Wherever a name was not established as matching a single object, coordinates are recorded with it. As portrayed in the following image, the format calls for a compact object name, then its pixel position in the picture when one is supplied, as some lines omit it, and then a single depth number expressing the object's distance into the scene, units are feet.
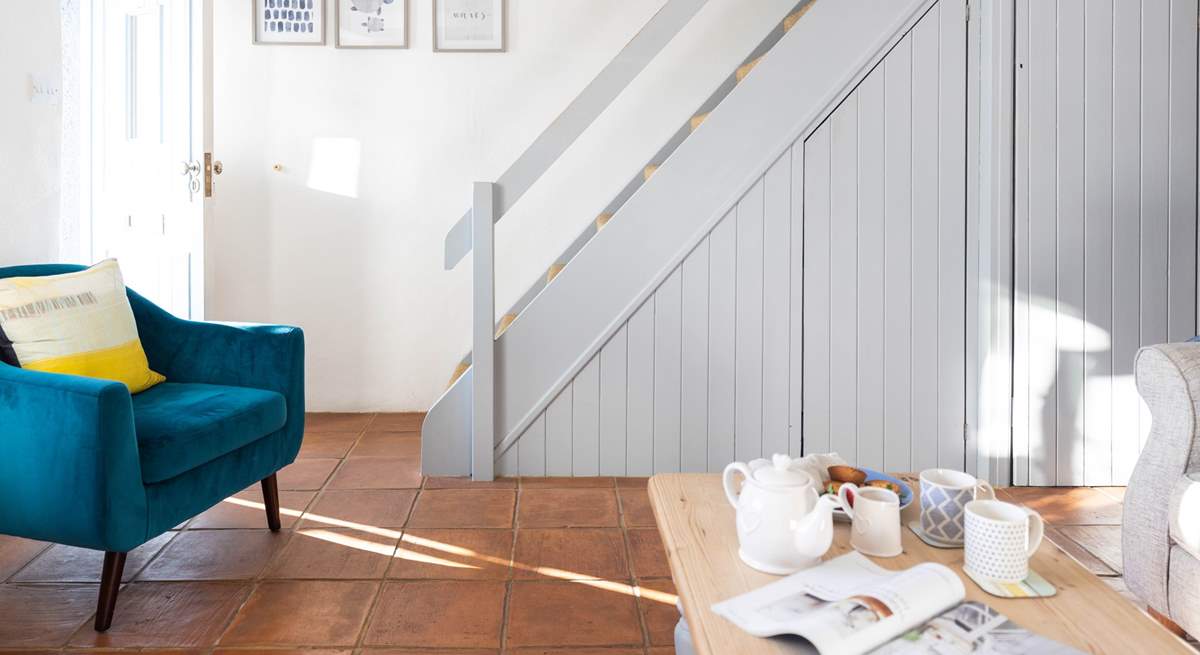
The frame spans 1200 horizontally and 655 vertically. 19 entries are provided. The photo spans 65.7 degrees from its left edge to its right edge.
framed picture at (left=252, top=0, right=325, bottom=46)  13.08
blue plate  5.15
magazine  3.50
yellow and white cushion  7.04
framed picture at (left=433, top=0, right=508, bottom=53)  13.12
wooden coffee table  3.66
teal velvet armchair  6.21
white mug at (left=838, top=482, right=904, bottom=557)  4.51
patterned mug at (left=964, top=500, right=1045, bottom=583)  4.14
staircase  10.00
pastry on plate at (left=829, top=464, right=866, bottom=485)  5.28
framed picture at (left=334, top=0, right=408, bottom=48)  13.12
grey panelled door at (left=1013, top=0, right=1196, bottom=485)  9.74
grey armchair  5.75
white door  10.53
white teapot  4.21
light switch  8.78
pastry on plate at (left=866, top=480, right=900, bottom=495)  5.18
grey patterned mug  4.61
